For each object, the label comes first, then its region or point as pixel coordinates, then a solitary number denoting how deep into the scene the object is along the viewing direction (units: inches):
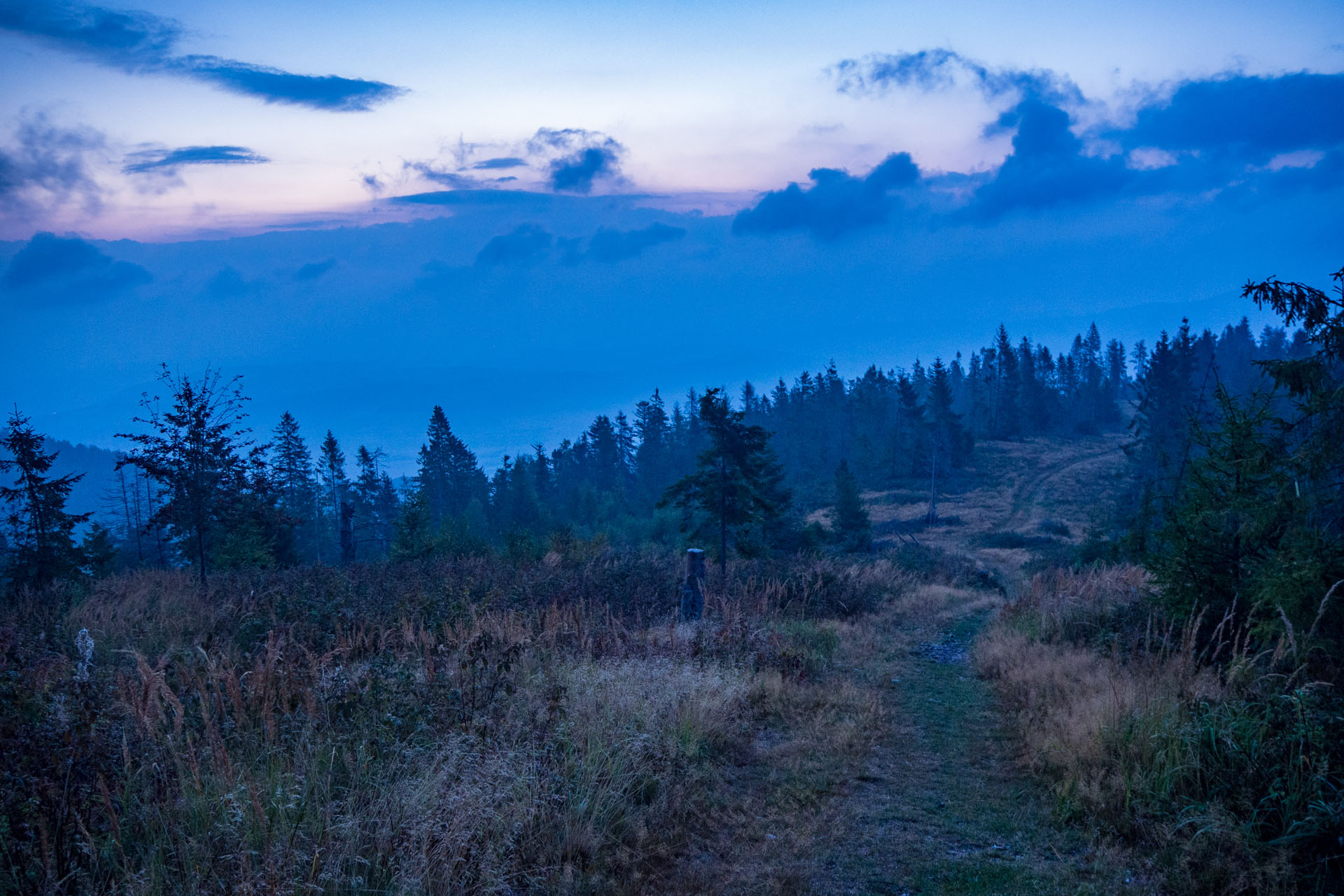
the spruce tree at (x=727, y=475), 766.5
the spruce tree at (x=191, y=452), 518.9
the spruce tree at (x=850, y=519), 1585.9
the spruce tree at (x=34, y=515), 523.8
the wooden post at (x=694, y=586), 455.5
